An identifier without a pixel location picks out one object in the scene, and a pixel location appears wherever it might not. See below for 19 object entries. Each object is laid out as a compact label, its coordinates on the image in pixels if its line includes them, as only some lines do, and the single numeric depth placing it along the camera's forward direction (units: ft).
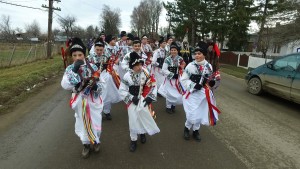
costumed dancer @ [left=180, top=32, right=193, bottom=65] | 19.64
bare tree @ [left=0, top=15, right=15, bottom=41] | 137.14
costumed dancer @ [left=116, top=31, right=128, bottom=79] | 21.50
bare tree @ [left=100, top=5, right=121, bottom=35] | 183.12
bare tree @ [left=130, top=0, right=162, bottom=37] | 186.41
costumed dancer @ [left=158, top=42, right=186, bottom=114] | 15.75
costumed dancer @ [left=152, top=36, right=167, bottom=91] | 19.79
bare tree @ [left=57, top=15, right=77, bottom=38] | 182.21
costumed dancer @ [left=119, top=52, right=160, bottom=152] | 10.42
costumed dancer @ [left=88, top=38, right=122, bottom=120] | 14.26
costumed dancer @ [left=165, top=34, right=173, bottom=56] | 20.28
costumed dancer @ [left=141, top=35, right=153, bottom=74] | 21.99
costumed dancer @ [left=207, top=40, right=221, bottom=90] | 12.68
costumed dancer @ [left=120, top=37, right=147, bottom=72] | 14.71
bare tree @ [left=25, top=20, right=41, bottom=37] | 210.03
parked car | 18.59
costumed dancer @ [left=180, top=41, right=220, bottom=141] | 11.60
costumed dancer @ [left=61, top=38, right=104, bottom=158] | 9.49
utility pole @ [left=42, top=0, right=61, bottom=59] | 54.50
